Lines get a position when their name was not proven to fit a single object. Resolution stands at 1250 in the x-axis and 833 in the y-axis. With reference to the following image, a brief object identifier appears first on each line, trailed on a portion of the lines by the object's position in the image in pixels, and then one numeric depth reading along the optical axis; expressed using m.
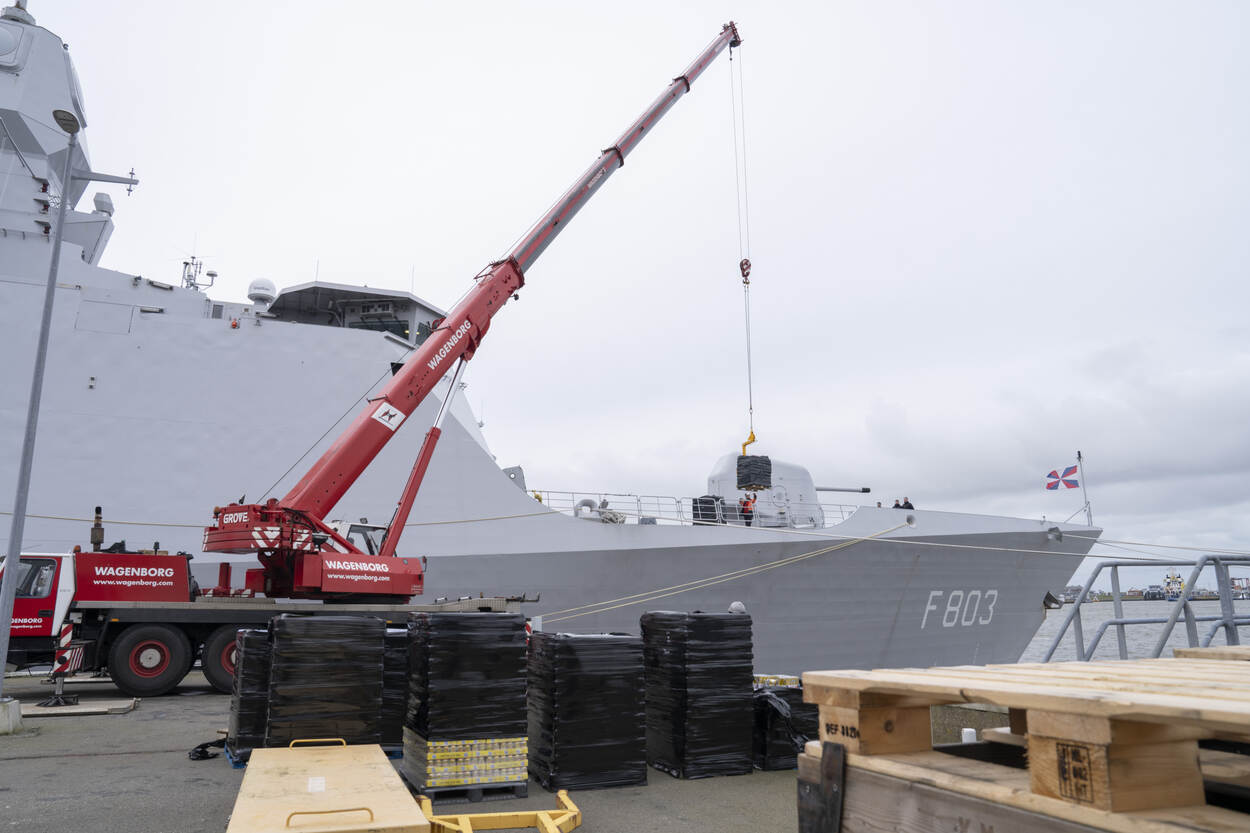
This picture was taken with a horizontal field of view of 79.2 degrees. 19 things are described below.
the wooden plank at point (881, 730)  2.16
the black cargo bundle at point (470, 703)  4.82
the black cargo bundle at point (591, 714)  5.09
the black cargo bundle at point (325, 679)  4.73
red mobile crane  9.82
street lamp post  7.20
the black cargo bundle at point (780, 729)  5.62
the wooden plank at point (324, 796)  2.72
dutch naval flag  14.09
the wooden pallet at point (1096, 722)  1.54
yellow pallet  4.02
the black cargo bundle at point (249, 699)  5.67
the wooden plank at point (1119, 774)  1.58
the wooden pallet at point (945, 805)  1.55
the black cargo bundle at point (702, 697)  5.40
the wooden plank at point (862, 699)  2.16
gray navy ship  13.18
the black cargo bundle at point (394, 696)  6.12
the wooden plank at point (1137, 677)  1.88
